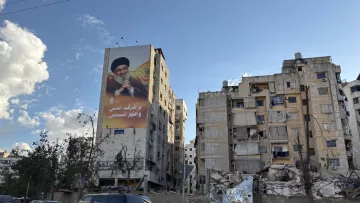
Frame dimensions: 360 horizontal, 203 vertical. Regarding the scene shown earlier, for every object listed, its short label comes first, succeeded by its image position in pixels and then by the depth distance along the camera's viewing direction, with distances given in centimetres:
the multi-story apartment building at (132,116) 6100
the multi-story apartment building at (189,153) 12612
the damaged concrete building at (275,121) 5219
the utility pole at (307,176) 2288
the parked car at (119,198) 1221
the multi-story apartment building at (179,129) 9348
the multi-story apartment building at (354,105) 6441
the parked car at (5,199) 2249
